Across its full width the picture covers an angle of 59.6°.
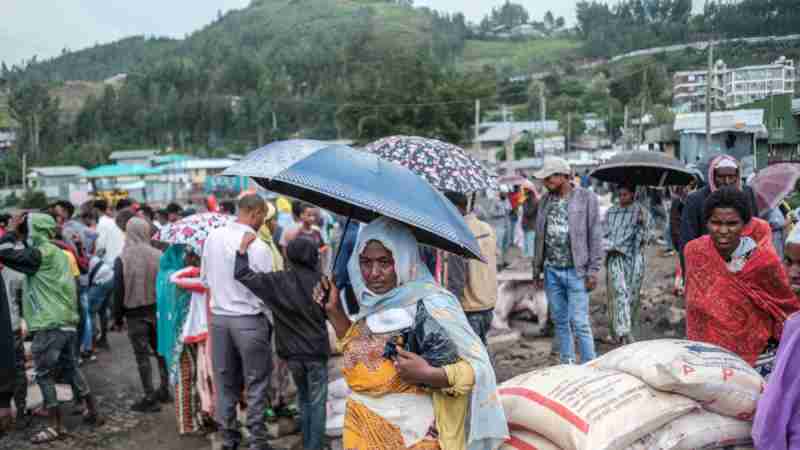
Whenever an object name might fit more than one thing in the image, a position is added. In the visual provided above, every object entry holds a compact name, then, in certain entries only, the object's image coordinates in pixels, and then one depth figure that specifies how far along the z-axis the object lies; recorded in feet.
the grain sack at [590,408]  8.50
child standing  14.57
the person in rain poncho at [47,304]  17.03
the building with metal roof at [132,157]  195.91
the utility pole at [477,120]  123.72
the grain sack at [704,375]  8.72
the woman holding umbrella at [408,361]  7.54
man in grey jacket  17.78
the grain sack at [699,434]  8.70
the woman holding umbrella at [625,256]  20.35
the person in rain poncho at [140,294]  19.17
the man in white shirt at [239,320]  15.25
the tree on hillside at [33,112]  194.59
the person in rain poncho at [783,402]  7.41
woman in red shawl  9.95
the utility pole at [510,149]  153.50
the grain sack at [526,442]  9.18
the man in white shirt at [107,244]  27.50
